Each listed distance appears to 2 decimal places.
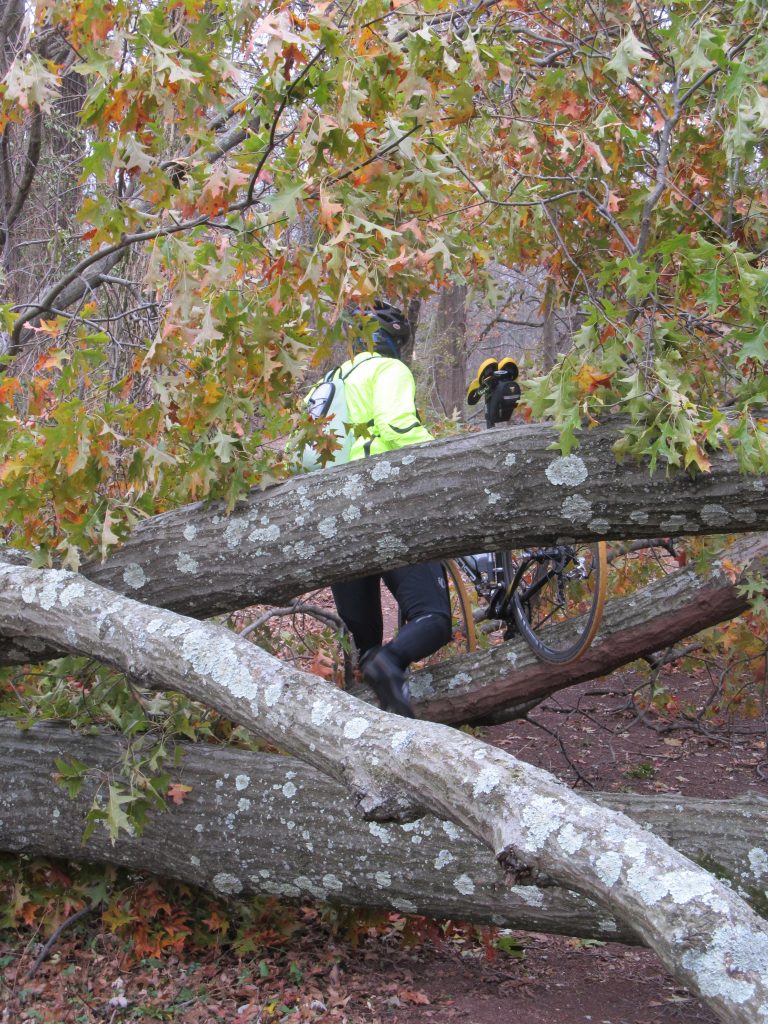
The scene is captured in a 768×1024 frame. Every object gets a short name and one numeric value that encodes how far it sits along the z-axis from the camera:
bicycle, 5.04
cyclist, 4.33
